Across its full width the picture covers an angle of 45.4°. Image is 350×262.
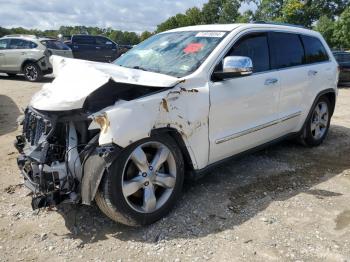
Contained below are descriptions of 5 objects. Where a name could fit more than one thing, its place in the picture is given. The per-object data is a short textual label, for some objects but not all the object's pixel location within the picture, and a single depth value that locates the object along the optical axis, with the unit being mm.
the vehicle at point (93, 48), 20328
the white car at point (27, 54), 15070
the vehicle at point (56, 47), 15373
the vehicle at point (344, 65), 15945
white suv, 3375
